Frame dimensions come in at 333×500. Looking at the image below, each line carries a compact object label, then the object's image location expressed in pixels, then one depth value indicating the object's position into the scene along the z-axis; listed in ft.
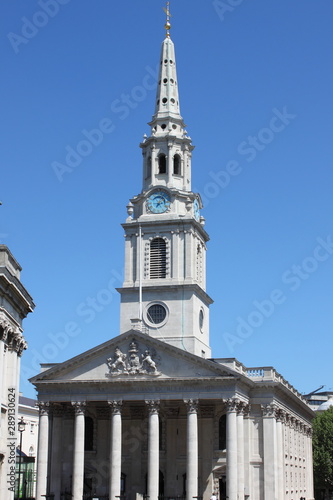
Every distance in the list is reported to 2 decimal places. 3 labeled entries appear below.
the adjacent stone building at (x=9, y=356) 125.18
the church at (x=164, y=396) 230.68
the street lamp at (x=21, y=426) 182.00
